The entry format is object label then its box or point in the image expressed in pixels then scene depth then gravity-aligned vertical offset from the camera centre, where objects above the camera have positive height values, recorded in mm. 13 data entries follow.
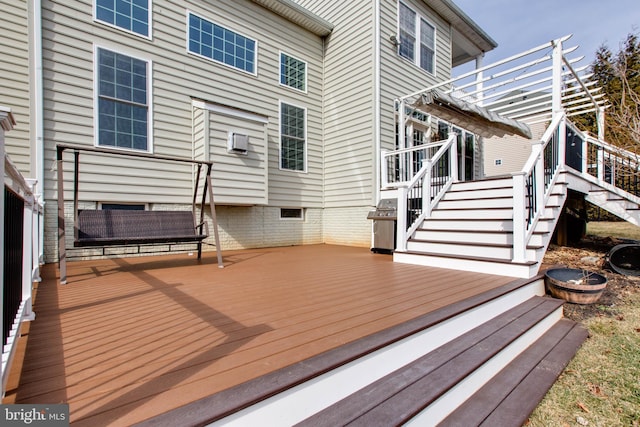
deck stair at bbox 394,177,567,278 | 3584 -280
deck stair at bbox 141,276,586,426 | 1220 -904
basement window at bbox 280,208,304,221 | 7075 -23
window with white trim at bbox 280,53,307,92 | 7094 +3373
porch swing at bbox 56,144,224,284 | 3227 -184
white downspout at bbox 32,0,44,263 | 4270 +1688
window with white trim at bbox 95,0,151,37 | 4848 +3281
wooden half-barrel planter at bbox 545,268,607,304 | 3209 -778
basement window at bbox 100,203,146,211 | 4891 +93
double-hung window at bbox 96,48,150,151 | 4824 +1826
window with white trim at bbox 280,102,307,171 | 7000 +1774
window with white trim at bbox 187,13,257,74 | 5789 +3392
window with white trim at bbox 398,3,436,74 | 7387 +4462
